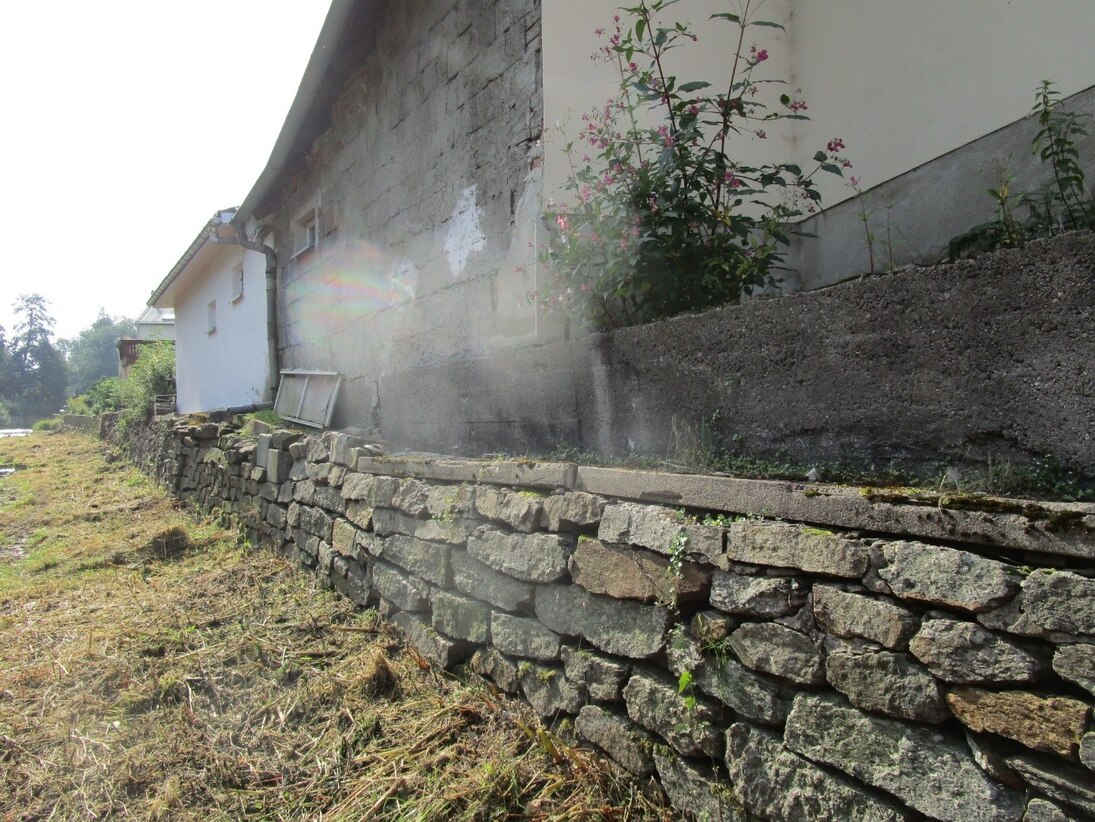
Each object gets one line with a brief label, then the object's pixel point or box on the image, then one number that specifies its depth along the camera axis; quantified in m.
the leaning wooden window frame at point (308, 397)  6.11
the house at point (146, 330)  23.08
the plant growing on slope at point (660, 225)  2.72
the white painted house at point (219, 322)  9.09
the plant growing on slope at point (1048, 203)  2.22
